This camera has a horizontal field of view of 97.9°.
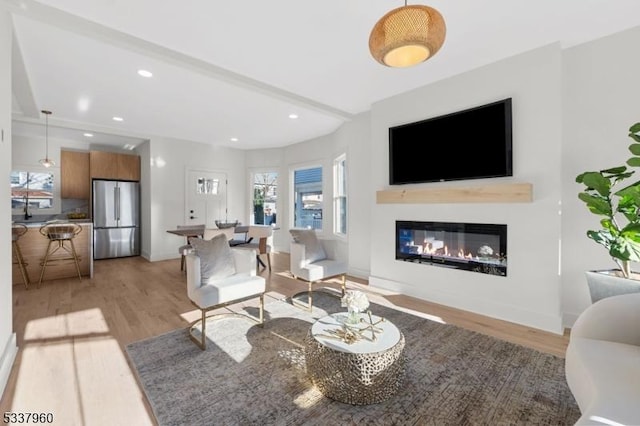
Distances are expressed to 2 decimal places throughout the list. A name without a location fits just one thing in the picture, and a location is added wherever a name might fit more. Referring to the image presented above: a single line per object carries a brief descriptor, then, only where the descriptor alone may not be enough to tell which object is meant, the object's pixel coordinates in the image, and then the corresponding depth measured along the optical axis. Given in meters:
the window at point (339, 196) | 5.32
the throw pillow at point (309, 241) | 3.57
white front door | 6.47
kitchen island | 4.20
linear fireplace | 3.03
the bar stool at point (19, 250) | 3.86
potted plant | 2.01
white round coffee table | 1.60
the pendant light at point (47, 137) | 4.43
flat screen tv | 2.95
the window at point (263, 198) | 7.36
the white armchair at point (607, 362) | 1.02
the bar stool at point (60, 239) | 4.12
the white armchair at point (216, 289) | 2.41
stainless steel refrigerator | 5.93
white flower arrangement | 1.84
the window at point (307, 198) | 6.35
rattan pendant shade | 1.50
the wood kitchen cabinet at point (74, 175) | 6.11
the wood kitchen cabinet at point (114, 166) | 6.03
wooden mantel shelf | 2.77
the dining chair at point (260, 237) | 4.86
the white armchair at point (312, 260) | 3.35
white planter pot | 2.02
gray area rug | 1.59
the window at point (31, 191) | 5.70
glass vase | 1.87
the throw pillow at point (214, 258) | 2.63
